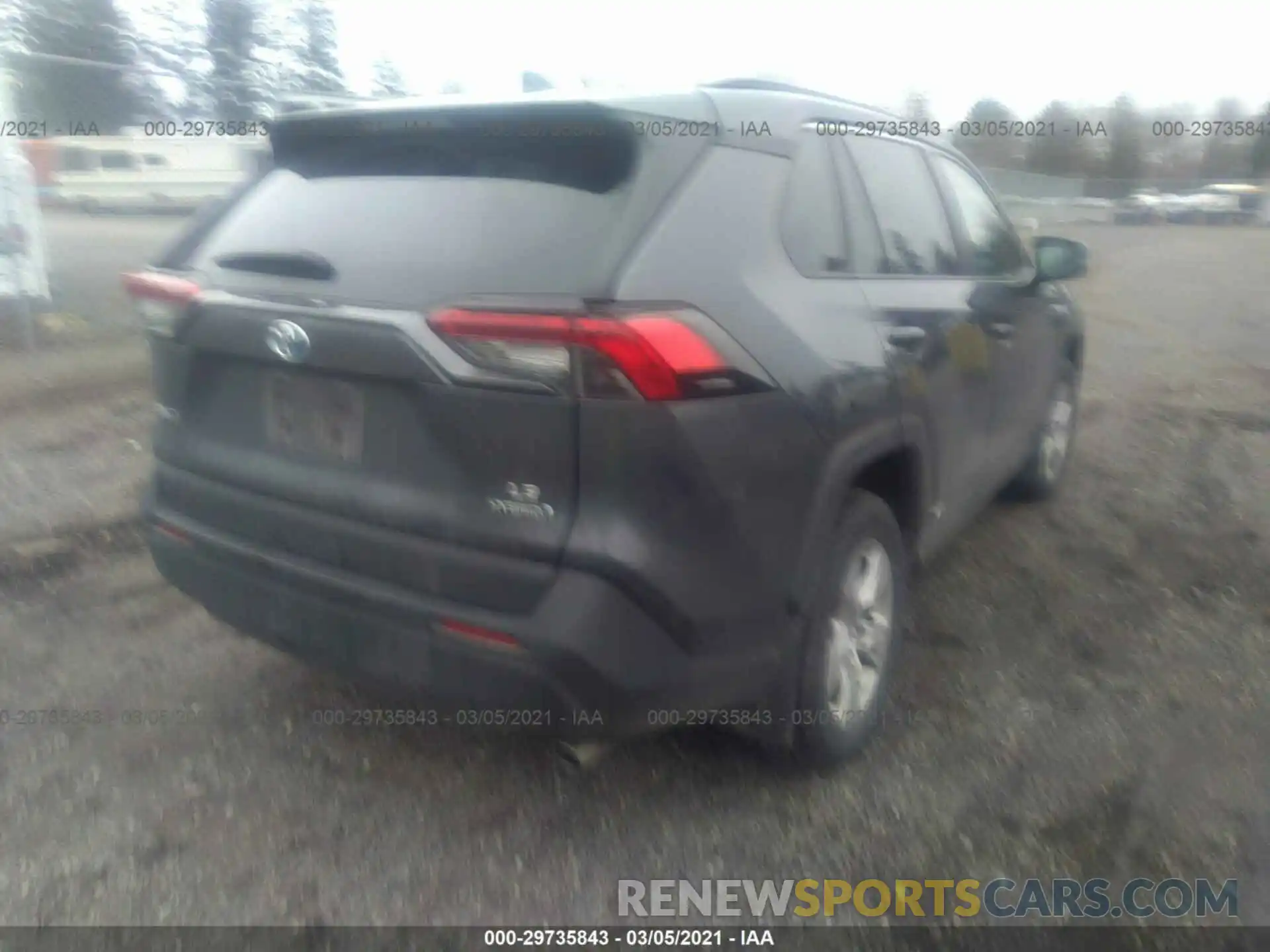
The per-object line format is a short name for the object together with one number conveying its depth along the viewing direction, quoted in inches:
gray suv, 89.4
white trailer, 397.1
